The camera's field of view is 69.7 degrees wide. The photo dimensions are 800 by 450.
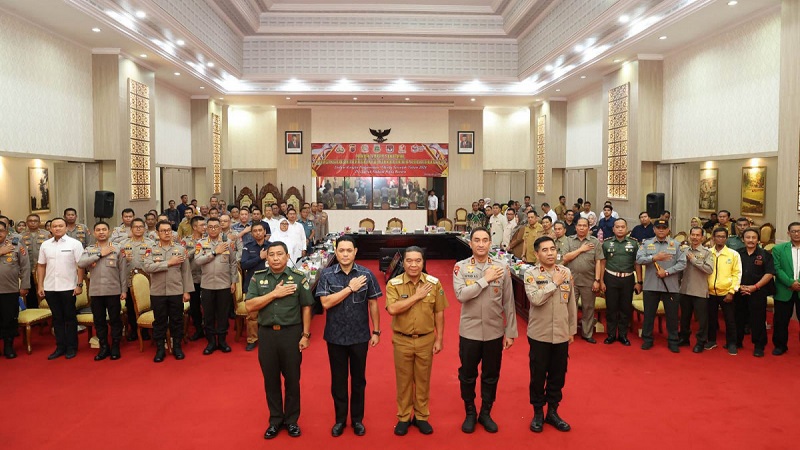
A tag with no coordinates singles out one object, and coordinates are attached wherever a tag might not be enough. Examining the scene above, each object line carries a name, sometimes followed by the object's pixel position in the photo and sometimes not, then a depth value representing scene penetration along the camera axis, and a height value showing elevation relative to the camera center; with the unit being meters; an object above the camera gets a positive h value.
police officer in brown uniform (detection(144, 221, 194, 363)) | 6.29 -1.00
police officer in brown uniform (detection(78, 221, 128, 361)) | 6.34 -0.95
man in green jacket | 6.38 -0.97
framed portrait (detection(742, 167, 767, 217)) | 10.52 +0.12
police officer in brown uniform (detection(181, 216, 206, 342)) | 7.25 -1.36
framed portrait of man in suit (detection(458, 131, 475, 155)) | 19.77 +1.87
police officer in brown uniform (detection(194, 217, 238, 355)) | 6.66 -1.04
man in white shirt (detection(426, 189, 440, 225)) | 19.19 -0.35
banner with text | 18.92 +1.24
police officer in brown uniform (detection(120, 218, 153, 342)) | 6.70 -0.59
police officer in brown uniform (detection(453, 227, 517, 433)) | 4.42 -0.95
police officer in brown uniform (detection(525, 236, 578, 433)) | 4.45 -1.01
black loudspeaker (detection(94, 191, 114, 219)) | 11.02 -0.13
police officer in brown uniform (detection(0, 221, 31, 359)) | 6.50 -1.03
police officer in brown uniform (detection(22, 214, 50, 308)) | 7.85 -0.61
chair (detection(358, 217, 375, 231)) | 16.55 -0.77
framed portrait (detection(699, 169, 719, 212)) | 11.74 +0.14
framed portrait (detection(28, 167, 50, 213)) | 9.93 +0.13
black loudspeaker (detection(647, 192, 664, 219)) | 11.75 -0.15
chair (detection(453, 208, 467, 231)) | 19.37 -0.66
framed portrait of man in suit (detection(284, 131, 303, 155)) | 19.44 +1.84
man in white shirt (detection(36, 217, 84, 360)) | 6.44 -0.95
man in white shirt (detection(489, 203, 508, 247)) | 13.11 -0.66
